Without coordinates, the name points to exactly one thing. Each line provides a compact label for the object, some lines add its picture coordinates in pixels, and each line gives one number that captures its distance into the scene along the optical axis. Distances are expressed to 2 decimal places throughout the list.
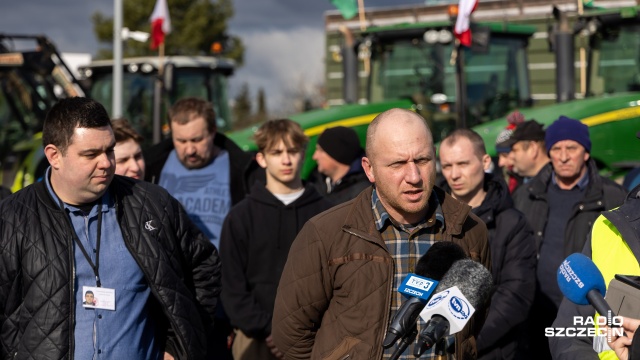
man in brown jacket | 3.65
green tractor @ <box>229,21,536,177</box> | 11.52
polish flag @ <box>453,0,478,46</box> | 10.83
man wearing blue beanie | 6.12
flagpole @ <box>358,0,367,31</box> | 12.58
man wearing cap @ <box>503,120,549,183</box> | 7.48
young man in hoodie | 5.80
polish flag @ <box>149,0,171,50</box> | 17.58
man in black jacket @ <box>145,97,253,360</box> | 6.34
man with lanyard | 4.21
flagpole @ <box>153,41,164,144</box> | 14.49
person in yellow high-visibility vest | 3.24
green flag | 12.90
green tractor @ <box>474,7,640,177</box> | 10.18
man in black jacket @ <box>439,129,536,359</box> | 5.40
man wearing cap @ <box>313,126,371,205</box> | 6.90
